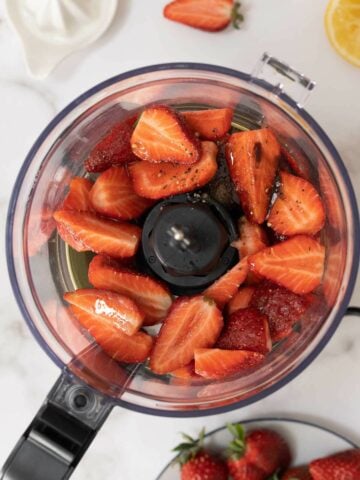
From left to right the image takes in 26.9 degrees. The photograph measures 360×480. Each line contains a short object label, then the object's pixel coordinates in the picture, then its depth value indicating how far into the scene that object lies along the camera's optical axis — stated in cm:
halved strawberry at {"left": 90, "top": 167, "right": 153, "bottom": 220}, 93
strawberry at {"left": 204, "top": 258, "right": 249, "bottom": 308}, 93
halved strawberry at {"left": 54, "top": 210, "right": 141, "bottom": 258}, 92
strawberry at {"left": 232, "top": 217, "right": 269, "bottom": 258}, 94
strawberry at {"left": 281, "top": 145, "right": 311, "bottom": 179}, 95
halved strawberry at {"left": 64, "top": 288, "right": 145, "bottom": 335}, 90
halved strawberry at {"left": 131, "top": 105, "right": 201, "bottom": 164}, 89
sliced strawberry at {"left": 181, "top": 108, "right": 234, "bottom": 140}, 92
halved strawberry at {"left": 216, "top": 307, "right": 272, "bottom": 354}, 90
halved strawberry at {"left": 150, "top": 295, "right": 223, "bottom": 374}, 92
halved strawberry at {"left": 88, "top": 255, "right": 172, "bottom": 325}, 92
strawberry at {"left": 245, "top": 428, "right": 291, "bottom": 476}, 107
